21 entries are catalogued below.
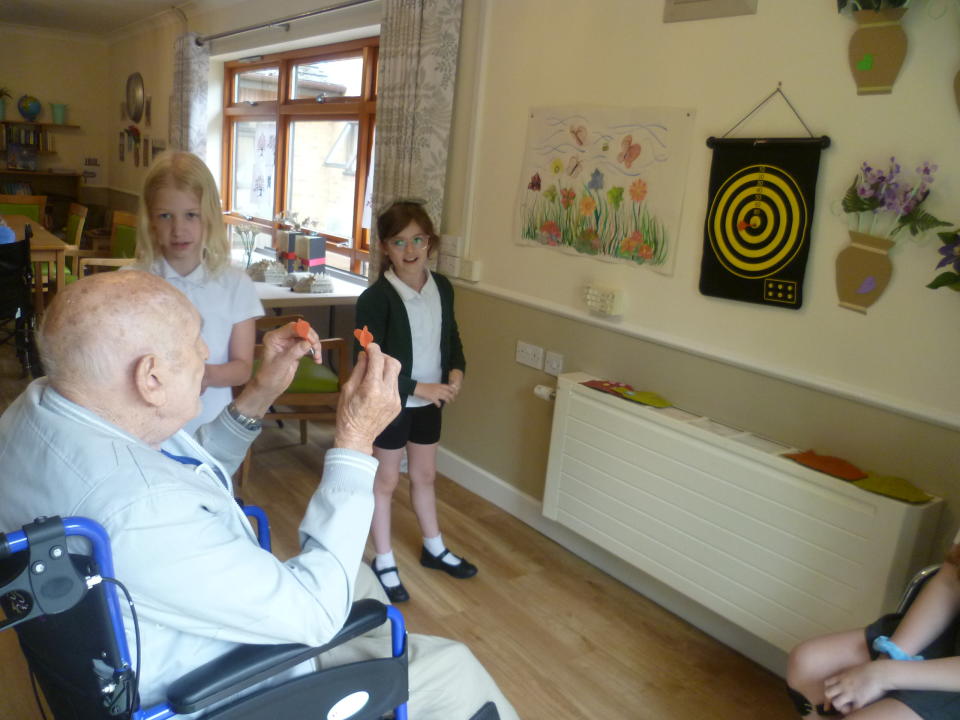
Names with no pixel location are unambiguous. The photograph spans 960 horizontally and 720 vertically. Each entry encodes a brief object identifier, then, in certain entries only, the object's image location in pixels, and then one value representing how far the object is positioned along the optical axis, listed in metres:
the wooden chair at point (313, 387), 3.30
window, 4.75
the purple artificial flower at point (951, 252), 1.78
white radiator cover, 1.88
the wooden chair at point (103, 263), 4.62
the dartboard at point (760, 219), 2.13
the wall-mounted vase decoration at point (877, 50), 1.88
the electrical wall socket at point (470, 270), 3.31
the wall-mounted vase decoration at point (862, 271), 1.96
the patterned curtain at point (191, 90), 6.01
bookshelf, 7.91
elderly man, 0.92
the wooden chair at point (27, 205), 6.33
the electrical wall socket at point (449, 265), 3.40
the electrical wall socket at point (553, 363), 2.96
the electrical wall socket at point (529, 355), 3.06
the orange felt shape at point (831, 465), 1.96
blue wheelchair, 0.81
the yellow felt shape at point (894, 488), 1.83
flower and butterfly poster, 2.49
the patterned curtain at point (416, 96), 3.28
